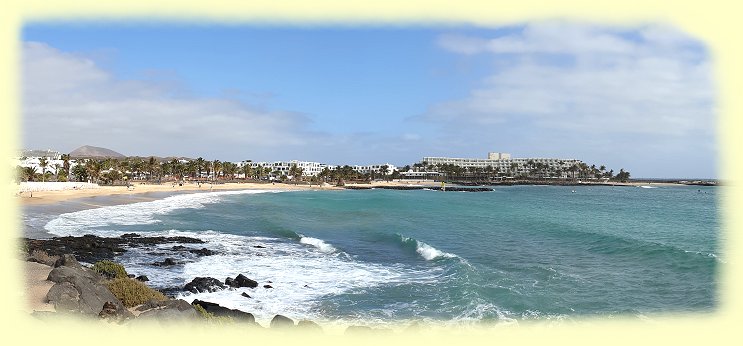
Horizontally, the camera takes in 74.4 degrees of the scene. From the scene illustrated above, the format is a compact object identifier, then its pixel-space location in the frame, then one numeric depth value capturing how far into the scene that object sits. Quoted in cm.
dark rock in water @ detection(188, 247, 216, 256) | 2187
